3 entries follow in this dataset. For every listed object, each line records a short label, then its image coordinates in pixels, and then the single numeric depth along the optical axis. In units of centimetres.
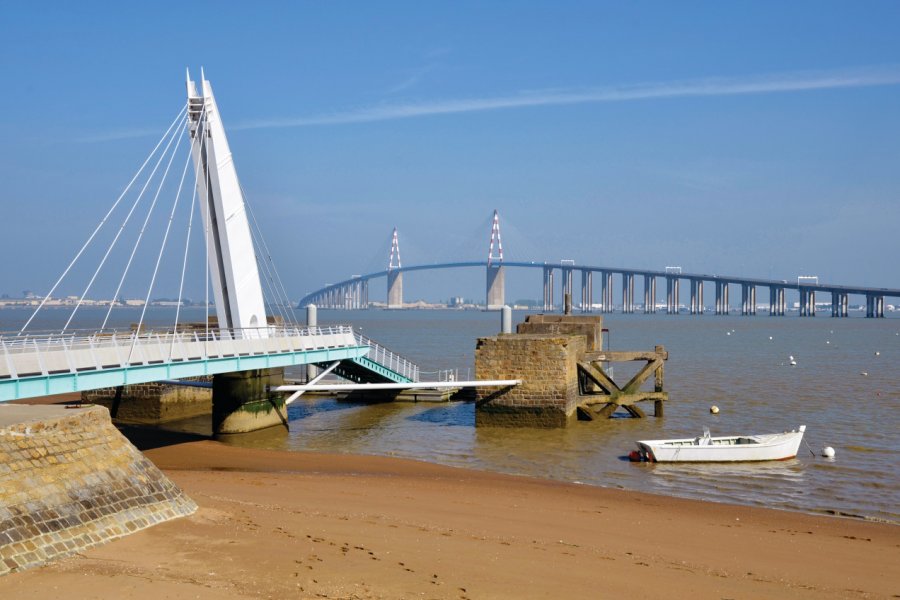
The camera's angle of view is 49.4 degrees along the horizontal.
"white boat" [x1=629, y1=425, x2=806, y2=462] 2152
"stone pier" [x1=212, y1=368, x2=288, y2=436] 2500
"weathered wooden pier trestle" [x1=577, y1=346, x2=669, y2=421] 2881
